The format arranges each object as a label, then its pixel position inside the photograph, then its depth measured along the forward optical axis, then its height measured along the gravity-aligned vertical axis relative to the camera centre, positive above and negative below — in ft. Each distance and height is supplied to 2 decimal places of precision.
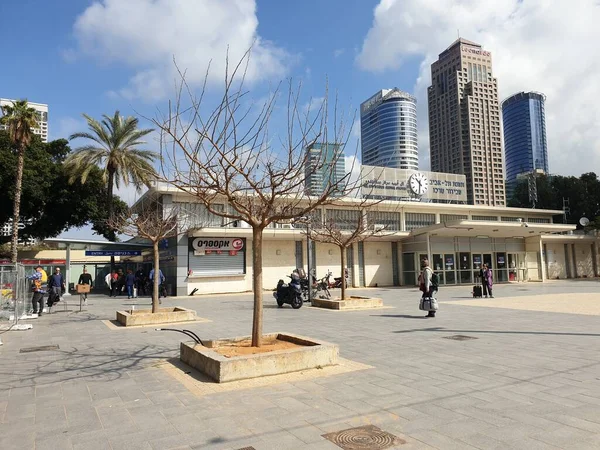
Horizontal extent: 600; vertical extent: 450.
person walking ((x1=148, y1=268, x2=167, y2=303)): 83.69 -3.06
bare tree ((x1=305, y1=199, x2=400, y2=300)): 57.00 +9.06
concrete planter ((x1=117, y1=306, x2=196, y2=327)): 41.63 -4.10
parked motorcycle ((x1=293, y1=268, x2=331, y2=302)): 68.49 -2.39
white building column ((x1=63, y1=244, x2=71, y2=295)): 93.47 +1.56
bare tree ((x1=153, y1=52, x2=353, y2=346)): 22.94 +4.91
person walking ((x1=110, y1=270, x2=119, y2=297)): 91.75 -1.74
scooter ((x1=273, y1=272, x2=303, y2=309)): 58.13 -2.85
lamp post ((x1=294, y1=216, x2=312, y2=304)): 64.89 -2.04
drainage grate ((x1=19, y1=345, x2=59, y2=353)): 30.55 -5.03
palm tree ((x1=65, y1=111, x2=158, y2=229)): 95.91 +26.36
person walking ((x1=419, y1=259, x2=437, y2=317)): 45.16 -1.53
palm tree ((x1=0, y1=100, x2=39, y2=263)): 77.46 +26.61
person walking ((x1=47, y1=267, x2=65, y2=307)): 58.09 -1.52
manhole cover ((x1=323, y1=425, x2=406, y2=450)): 13.15 -5.15
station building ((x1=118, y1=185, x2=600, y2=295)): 90.33 +4.82
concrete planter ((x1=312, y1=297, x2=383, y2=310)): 54.19 -4.08
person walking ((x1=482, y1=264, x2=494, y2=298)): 70.79 -2.25
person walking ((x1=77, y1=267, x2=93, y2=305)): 75.90 -0.52
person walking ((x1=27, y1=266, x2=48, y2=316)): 52.11 -1.62
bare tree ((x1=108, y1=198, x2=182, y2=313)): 44.31 +5.36
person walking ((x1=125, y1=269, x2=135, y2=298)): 85.56 -1.49
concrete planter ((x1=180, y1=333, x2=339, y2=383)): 20.79 -4.38
